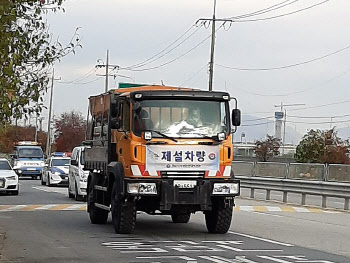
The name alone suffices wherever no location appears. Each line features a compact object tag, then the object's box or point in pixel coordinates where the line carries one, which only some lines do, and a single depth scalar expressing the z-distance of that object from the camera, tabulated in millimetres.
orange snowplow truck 16016
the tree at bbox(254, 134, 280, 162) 80062
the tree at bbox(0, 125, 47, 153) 89150
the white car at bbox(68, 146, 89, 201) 27955
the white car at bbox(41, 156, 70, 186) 40594
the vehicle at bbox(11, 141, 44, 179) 52531
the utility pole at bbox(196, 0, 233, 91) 45312
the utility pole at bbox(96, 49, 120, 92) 74000
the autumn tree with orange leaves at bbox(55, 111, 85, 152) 84500
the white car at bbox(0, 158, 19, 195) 31750
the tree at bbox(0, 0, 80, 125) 12125
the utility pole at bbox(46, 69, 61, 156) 89644
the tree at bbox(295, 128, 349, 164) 60719
